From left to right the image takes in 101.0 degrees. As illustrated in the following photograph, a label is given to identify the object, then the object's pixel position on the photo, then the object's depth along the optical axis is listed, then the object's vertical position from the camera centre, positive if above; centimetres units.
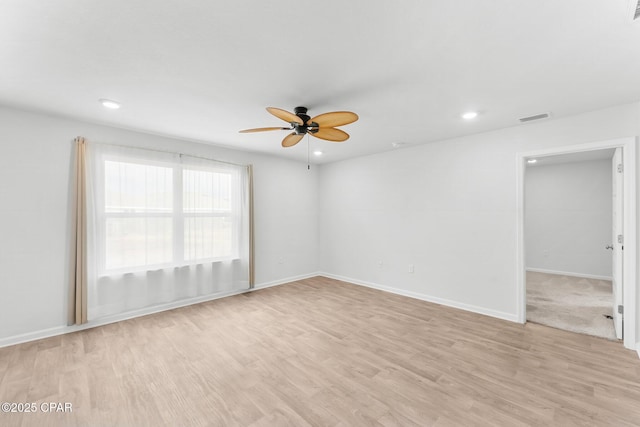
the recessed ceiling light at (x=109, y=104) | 267 +116
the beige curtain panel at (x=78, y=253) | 315 -44
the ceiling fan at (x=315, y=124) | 224 +84
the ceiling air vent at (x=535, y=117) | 302 +114
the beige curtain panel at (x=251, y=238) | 477 -42
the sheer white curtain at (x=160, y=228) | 335 -18
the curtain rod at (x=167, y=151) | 345 +94
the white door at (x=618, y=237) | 284 -25
